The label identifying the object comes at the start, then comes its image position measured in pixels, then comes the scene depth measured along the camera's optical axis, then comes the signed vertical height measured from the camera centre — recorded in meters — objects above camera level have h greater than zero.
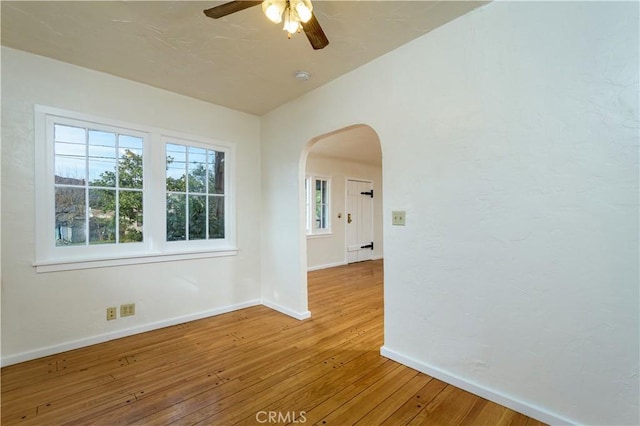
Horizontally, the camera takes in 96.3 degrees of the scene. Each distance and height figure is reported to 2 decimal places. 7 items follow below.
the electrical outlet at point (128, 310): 2.77 -0.90
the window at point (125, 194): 2.47 +0.24
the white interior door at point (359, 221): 6.83 -0.14
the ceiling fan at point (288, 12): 1.40 +1.04
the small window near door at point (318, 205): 6.02 +0.23
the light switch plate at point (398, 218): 2.28 -0.03
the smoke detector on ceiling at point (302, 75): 2.62 +1.30
